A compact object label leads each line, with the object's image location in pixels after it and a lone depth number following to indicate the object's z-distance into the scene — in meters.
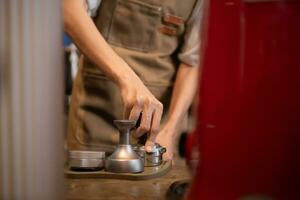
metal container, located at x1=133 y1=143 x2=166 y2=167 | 0.81
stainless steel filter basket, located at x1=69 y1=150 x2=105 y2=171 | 0.75
